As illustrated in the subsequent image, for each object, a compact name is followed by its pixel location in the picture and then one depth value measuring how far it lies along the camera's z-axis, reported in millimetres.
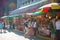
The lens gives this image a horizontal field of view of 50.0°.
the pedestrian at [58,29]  4379
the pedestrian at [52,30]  4413
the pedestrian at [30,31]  5901
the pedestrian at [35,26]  5816
